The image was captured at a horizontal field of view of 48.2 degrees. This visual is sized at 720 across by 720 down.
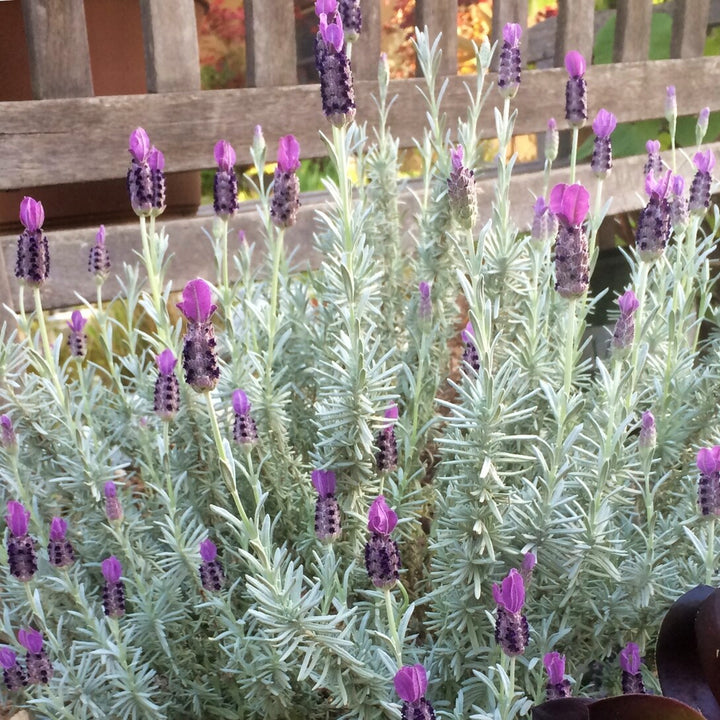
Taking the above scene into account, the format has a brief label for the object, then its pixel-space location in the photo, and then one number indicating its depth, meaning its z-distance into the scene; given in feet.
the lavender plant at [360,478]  2.67
